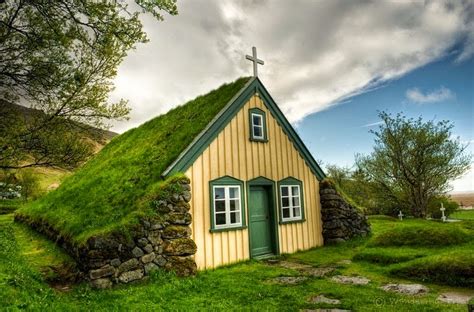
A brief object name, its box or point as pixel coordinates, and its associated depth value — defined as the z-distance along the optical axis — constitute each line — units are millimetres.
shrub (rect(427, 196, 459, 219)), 24047
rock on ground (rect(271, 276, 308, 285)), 7840
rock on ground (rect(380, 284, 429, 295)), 6534
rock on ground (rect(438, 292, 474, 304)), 5809
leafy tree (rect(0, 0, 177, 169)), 7297
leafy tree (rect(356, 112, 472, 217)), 22453
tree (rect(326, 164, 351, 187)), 31530
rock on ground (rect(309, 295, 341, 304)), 6139
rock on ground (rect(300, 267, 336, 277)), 8536
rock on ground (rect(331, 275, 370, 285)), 7526
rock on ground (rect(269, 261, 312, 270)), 9660
